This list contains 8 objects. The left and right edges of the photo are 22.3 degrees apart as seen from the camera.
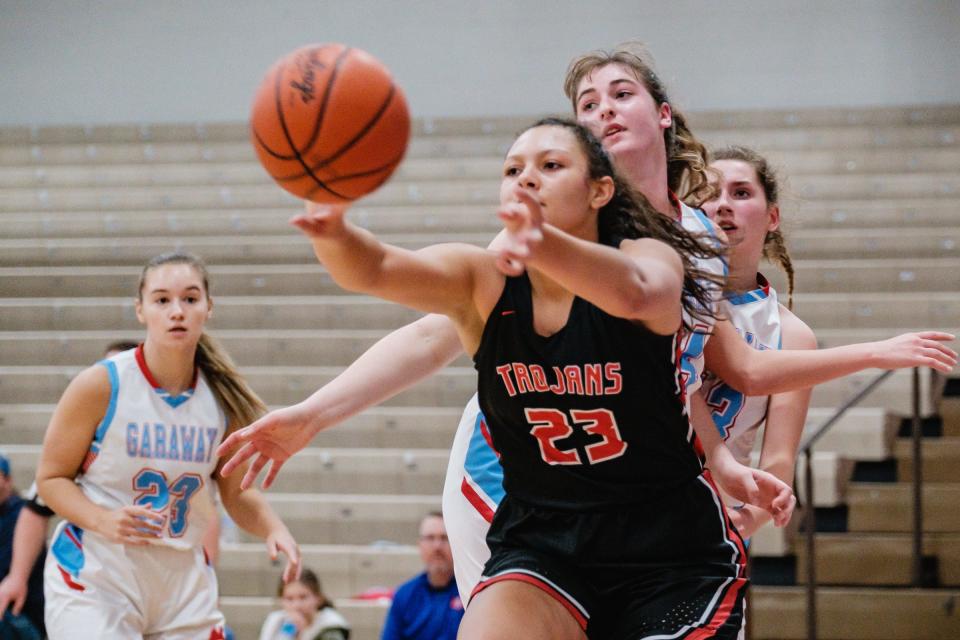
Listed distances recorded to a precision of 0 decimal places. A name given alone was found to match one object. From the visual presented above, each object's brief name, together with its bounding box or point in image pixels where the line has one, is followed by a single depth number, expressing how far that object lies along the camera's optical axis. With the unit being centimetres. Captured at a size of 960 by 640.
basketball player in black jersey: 478
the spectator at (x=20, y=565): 860
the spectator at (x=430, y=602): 1113
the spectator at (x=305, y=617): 1162
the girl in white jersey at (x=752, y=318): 651
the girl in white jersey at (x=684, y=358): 529
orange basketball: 426
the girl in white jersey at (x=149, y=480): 744
